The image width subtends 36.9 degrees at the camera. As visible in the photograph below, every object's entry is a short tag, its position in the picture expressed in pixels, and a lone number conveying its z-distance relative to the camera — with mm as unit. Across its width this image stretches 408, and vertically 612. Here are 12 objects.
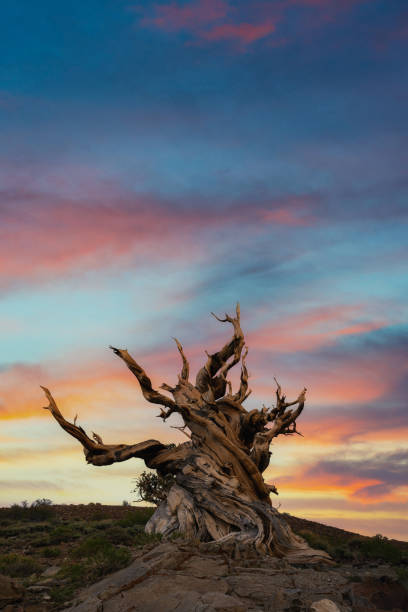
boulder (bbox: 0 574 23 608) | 14398
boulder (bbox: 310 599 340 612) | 10852
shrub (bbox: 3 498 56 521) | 31609
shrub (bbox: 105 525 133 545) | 21766
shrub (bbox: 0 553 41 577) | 18266
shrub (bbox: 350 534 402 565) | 25594
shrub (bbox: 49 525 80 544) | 23566
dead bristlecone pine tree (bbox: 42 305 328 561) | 19078
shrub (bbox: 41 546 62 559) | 20922
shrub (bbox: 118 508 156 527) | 27203
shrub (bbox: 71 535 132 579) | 15047
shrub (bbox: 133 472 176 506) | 28447
